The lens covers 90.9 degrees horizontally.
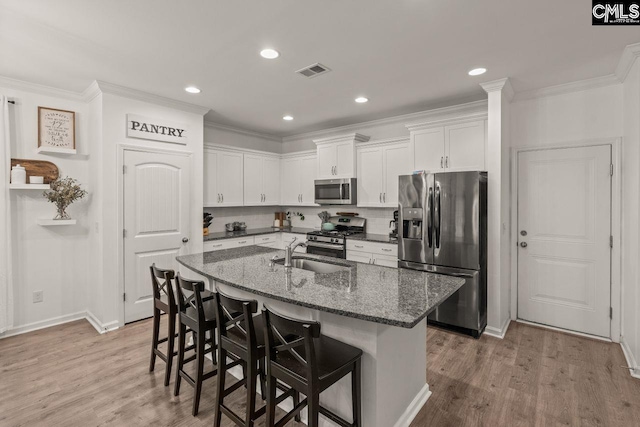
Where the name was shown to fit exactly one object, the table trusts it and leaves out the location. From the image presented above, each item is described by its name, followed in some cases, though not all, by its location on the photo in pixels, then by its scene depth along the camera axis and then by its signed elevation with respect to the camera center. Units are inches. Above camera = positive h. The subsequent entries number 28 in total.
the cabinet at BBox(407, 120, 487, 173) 141.8 +30.9
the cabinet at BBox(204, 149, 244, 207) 188.9 +20.7
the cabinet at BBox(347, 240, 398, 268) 162.7 -22.3
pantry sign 143.3 +39.1
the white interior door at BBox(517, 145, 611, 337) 128.0 -11.6
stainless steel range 182.1 -15.4
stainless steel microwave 191.2 +12.4
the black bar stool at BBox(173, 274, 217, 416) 82.1 -30.7
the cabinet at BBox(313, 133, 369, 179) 191.6 +34.9
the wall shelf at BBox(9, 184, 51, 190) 126.7 +10.1
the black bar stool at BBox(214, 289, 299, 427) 68.8 -31.6
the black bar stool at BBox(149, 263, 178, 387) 92.7 -31.6
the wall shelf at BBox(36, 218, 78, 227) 134.3 -4.7
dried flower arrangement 135.2 +7.3
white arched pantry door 144.3 -3.3
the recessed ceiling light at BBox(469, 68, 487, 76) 117.7 +53.1
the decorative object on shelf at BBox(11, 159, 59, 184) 132.6 +18.6
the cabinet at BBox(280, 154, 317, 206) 218.4 +22.3
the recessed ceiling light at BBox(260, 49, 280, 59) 104.0 +53.0
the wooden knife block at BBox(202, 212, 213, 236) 185.0 -5.9
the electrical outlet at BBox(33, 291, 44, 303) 139.6 -38.0
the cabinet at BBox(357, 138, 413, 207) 174.7 +23.9
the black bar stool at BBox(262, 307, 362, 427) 57.9 -31.3
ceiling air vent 116.3 +53.6
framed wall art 136.2 +35.8
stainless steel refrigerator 128.7 -10.6
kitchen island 64.5 -19.5
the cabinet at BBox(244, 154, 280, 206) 212.2 +21.9
